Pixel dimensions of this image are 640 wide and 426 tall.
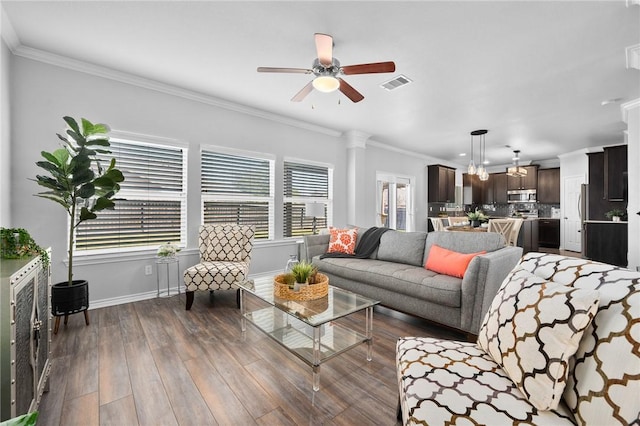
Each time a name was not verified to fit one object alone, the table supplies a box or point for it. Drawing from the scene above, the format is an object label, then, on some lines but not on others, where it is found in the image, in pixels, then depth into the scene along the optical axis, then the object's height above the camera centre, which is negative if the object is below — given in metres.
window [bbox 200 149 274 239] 4.06 +0.35
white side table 3.46 -0.72
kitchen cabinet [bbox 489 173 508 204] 8.86 +0.81
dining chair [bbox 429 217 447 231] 5.72 -0.26
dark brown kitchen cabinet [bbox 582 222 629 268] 5.18 -0.58
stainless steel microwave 8.40 +0.52
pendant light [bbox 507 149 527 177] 7.08 +1.11
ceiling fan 2.22 +1.26
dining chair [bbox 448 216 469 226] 5.76 -0.17
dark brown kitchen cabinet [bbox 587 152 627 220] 5.95 +0.52
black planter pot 2.54 -0.81
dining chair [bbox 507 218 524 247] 5.07 -0.35
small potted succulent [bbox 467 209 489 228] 5.39 -0.13
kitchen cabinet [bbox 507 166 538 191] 8.27 +0.98
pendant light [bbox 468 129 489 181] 5.47 +1.59
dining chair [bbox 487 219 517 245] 5.17 -0.26
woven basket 2.22 -0.64
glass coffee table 1.82 -0.94
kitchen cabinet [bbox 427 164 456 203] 7.84 +0.81
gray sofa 2.35 -0.64
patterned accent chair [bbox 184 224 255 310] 3.30 -0.46
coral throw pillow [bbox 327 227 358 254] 3.88 -0.41
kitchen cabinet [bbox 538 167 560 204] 7.91 +0.78
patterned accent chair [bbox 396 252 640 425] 0.85 -0.53
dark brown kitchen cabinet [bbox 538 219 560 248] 7.83 -0.59
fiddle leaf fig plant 2.45 +0.31
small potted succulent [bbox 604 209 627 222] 5.34 -0.03
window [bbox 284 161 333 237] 4.93 +0.36
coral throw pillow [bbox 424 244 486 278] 2.58 -0.48
